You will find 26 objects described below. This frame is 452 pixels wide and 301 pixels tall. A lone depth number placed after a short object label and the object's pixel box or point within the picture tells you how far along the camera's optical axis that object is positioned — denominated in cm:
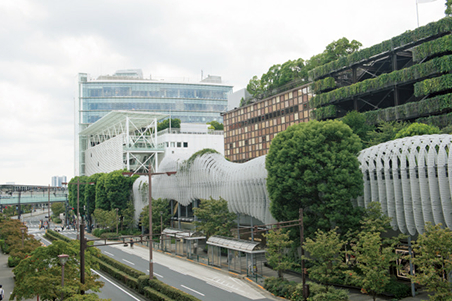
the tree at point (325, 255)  2975
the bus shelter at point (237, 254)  3916
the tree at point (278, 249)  3381
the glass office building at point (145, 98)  16338
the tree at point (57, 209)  13962
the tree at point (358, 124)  5316
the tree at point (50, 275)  2338
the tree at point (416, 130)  4003
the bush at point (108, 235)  7659
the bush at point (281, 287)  3162
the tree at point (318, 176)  3316
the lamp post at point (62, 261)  2324
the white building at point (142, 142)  10931
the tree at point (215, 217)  4919
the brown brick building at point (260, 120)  8056
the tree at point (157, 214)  6644
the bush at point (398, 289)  2991
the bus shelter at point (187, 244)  5222
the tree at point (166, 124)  13912
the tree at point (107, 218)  7736
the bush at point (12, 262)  4855
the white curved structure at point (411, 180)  2909
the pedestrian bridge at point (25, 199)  11510
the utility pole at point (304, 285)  2711
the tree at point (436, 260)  2311
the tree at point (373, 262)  2664
